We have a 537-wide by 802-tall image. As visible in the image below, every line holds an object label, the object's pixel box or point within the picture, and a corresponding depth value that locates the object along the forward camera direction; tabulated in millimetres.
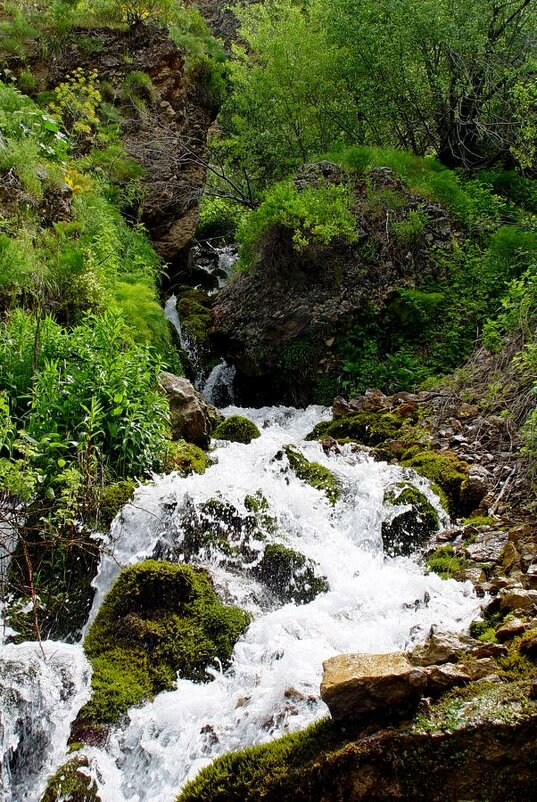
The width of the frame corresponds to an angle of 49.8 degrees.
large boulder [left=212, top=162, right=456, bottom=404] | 9773
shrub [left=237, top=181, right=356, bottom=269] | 9430
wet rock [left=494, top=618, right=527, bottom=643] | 2990
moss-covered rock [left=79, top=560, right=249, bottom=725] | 3613
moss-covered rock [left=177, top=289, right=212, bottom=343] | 11055
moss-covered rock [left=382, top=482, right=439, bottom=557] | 5227
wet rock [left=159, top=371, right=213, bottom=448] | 6805
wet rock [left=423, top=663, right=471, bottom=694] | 2600
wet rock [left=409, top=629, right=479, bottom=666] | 2902
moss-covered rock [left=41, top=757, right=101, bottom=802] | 3027
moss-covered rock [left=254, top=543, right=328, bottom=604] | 4617
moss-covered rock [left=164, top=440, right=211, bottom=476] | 5855
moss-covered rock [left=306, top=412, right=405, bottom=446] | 7449
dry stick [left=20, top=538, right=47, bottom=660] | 3236
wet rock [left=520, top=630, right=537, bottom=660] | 2721
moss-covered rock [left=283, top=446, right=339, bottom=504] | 6008
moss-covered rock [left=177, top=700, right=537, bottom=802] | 2289
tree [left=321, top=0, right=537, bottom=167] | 11133
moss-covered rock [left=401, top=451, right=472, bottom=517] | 5639
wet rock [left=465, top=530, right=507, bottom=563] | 4395
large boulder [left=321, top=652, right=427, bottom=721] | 2535
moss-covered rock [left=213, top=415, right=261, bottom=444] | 7539
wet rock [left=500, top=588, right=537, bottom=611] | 3365
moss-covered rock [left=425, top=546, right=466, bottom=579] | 4418
